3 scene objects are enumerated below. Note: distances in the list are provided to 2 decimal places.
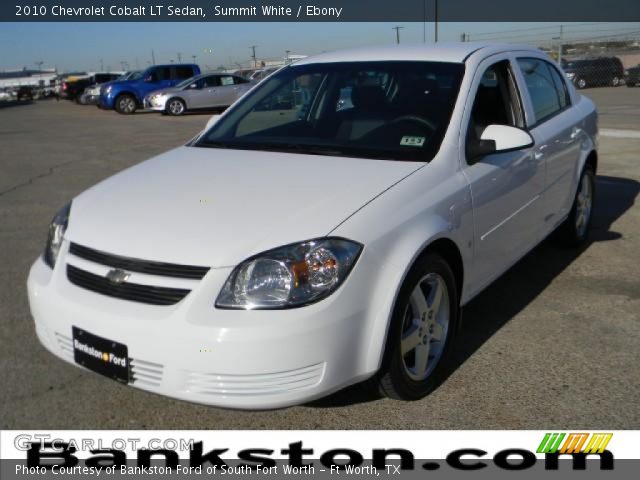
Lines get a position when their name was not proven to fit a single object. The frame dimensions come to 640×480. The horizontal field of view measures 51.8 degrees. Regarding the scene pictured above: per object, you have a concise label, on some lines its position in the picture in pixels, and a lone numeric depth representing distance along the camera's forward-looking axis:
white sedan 2.51
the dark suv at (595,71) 30.41
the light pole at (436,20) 26.58
